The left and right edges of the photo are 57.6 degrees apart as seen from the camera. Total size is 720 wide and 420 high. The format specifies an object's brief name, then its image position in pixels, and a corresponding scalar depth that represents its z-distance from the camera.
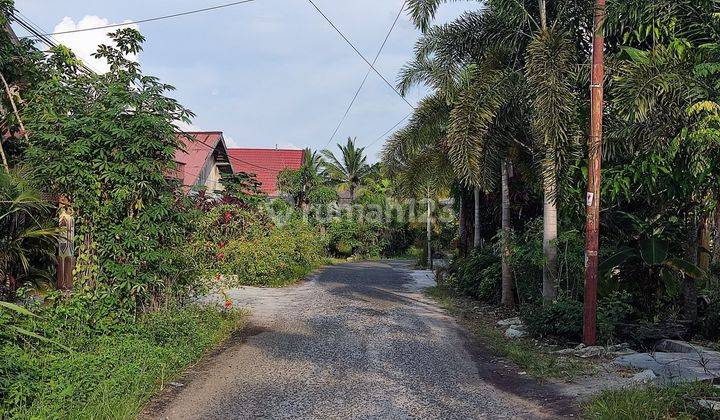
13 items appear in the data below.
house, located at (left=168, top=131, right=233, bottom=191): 27.61
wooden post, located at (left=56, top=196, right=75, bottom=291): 8.48
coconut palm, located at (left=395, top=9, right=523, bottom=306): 12.10
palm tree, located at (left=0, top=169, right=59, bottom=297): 8.08
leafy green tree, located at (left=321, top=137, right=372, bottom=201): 46.16
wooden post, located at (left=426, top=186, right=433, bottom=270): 31.67
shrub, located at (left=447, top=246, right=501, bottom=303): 15.41
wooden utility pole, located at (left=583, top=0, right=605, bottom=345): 9.62
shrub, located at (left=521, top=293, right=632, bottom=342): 9.86
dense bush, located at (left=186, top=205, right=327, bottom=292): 10.38
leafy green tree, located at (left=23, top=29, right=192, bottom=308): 8.24
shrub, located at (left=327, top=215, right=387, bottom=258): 40.44
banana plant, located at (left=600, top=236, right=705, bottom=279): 10.09
